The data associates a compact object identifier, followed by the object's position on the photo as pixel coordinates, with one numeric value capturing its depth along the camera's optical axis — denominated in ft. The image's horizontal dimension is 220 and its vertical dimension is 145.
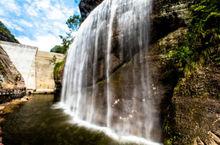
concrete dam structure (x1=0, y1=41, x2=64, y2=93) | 113.70
